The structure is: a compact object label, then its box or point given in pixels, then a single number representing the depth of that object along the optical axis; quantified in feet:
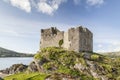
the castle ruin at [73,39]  90.35
